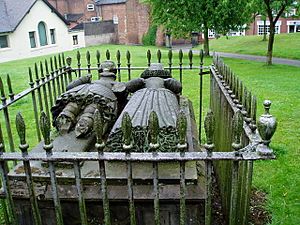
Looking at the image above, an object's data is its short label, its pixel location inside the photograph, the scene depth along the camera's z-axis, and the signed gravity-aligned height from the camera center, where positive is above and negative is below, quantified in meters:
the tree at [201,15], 19.73 +0.45
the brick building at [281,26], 39.88 -0.71
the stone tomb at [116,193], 2.92 -1.39
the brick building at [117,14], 40.66 +1.70
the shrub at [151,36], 39.72 -1.22
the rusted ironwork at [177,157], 2.19 -0.84
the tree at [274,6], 14.72 +0.58
